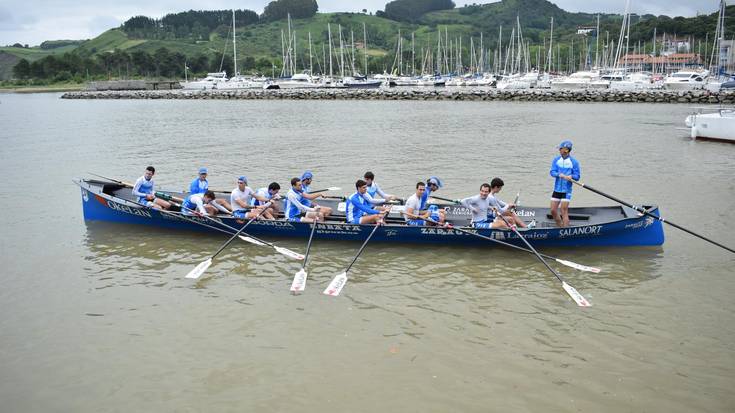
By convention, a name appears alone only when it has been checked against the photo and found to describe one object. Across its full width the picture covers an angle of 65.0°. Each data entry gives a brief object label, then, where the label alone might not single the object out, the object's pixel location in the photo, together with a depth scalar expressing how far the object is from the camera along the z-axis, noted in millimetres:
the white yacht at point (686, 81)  74188
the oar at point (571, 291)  10802
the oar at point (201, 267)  12484
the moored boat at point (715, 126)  31703
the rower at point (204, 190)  15732
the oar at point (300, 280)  11805
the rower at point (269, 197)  15244
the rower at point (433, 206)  13953
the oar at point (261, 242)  13387
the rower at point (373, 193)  14758
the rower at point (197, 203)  15352
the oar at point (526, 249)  12273
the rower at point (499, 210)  13500
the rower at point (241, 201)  15594
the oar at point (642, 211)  12953
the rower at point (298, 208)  14945
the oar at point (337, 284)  11555
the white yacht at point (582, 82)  79875
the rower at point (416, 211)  13882
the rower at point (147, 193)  16172
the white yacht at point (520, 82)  88619
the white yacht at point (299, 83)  99438
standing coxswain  13156
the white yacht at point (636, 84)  75750
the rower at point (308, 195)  15086
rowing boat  13398
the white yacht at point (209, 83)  104188
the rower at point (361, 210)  14328
